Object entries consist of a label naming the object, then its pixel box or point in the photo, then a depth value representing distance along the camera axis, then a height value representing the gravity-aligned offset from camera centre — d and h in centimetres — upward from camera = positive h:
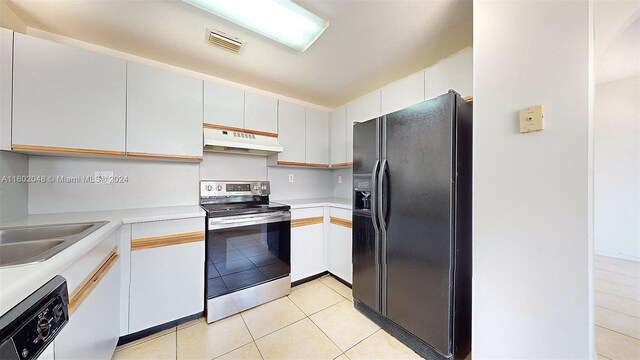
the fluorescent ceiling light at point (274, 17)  130 +106
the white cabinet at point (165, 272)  149 -68
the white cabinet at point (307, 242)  225 -69
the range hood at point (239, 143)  200 +37
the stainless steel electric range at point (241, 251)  174 -64
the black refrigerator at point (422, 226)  127 -31
